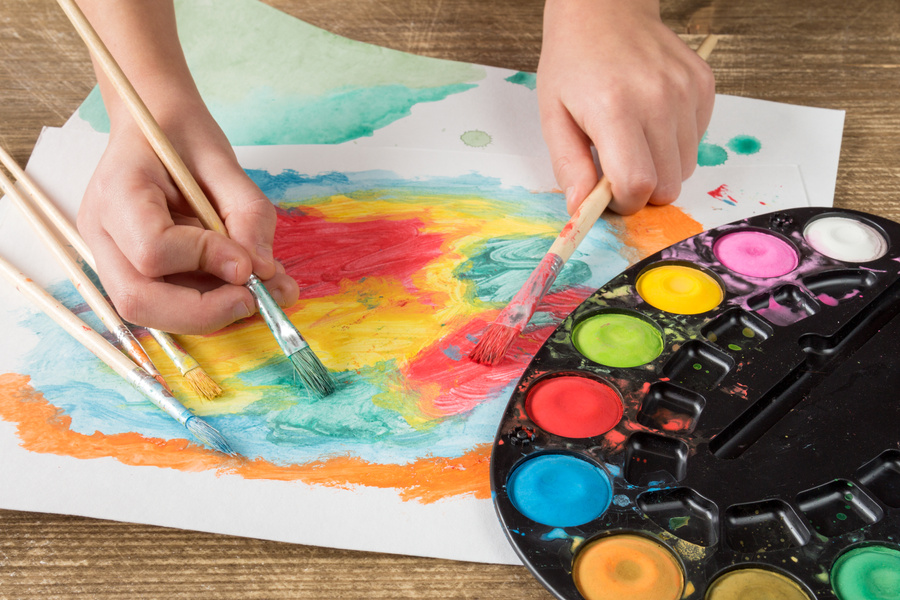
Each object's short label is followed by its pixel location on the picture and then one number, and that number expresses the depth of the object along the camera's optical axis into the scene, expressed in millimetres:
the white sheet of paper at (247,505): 524
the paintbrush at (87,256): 565
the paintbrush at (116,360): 545
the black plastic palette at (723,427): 504
